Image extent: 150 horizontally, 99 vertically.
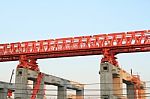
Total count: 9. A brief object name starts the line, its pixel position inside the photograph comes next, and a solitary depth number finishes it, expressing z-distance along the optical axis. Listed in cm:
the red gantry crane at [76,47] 3908
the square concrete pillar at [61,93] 5577
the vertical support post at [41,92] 4647
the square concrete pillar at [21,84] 4168
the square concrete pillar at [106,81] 3684
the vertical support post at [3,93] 5945
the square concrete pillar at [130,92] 4866
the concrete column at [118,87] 3949
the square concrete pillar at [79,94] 6706
